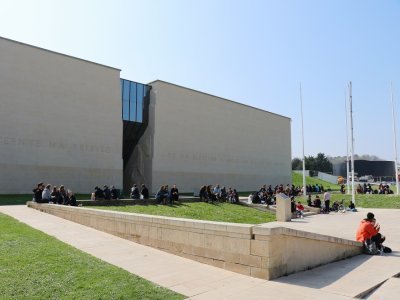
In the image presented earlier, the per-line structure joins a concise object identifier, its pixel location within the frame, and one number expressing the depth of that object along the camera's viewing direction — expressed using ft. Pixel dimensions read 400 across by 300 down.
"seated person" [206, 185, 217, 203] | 85.51
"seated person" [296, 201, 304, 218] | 76.30
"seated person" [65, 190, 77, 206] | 60.75
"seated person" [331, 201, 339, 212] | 88.64
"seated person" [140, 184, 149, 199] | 78.84
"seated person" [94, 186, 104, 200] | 74.94
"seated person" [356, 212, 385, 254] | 35.42
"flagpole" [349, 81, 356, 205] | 103.63
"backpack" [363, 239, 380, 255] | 35.06
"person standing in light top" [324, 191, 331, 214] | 85.20
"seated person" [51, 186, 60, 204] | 59.48
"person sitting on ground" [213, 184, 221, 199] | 88.25
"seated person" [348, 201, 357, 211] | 89.49
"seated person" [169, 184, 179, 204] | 77.14
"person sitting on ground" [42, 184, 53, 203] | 57.90
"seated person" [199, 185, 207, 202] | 85.05
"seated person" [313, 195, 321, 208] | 87.67
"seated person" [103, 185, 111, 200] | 74.64
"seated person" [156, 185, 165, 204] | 74.95
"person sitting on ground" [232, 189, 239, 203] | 88.26
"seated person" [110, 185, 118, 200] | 77.53
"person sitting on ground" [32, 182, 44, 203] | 57.26
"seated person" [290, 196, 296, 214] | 74.38
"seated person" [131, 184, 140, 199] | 79.36
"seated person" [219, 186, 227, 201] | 89.16
